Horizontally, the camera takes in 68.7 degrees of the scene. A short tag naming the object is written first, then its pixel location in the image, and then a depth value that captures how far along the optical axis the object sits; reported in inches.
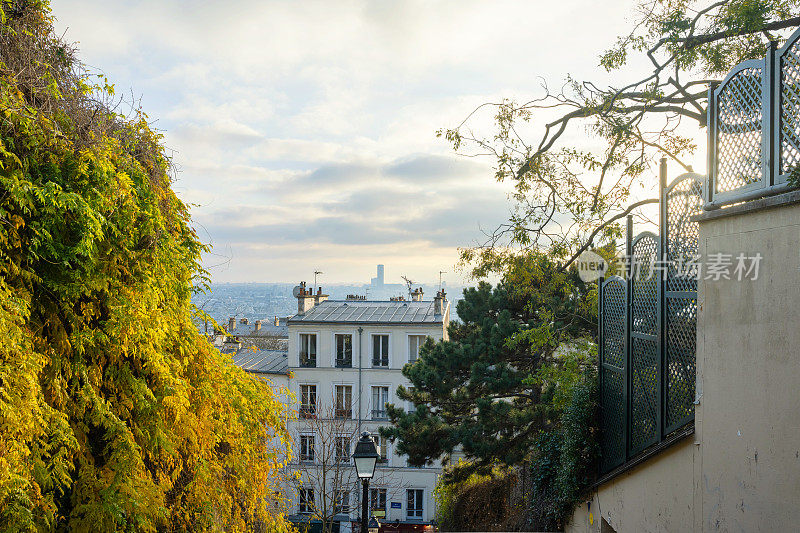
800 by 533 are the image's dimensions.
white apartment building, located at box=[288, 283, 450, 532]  1013.2
